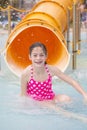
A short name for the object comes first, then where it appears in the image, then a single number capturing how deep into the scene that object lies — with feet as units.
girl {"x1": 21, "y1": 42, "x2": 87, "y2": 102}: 11.77
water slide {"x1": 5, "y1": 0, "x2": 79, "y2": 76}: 17.16
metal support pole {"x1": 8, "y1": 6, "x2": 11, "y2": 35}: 20.78
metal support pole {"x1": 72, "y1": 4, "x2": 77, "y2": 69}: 19.36
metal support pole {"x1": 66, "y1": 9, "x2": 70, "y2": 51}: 21.03
